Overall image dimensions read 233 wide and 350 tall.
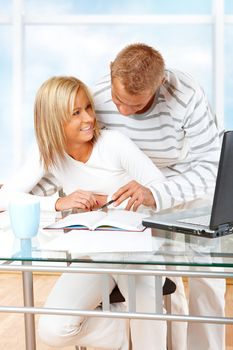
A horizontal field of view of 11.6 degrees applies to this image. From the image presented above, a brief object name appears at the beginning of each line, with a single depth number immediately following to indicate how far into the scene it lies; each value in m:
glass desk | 2.85
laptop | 2.98
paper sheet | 2.95
